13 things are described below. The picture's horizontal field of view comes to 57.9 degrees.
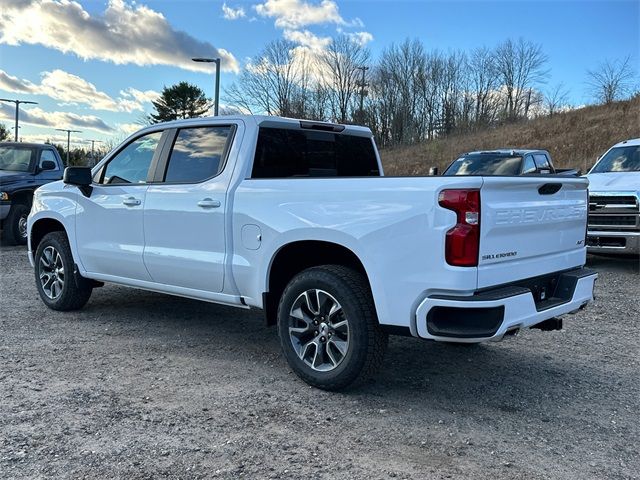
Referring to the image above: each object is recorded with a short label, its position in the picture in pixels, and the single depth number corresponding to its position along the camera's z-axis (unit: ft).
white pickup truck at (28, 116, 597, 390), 11.05
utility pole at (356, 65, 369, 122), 155.12
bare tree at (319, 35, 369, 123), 172.45
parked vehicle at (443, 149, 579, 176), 40.04
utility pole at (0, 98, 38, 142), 134.10
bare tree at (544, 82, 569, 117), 131.83
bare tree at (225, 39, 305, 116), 150.30
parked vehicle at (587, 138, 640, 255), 28.50
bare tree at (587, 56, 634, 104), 115.14
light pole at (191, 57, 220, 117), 59.62
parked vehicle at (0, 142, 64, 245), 37.29
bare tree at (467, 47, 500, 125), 158.20
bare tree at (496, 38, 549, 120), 158.66
